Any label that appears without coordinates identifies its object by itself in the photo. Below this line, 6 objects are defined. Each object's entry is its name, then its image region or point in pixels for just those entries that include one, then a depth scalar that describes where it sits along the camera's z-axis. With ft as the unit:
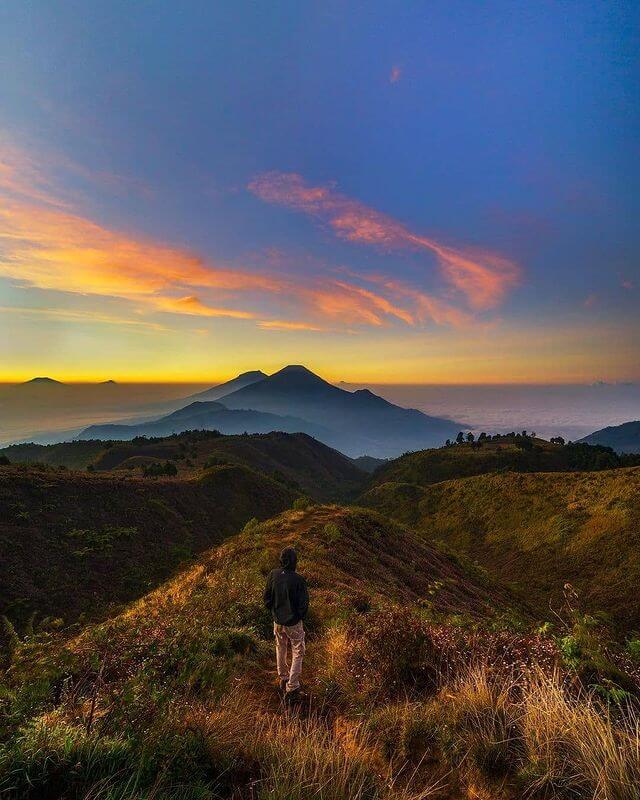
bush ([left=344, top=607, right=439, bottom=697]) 19.94
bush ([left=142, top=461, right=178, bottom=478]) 180.37
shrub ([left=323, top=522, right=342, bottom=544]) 63.26
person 23.39
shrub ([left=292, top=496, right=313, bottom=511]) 89.51
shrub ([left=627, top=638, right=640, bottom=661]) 17.98
